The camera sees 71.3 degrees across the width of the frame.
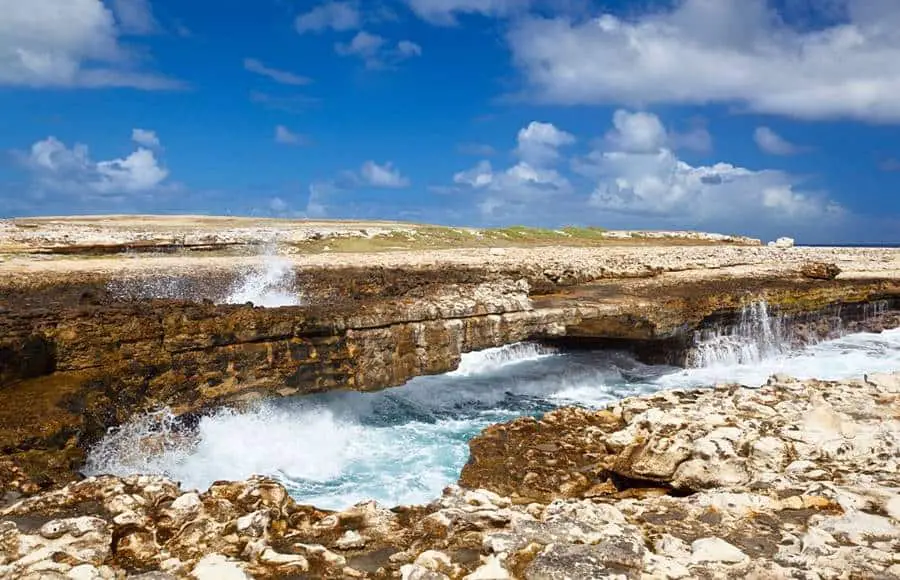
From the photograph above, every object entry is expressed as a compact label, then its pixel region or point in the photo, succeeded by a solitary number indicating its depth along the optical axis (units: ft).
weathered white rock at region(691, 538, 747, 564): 16.44
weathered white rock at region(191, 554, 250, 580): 16.24
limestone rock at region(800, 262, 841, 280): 81.87
